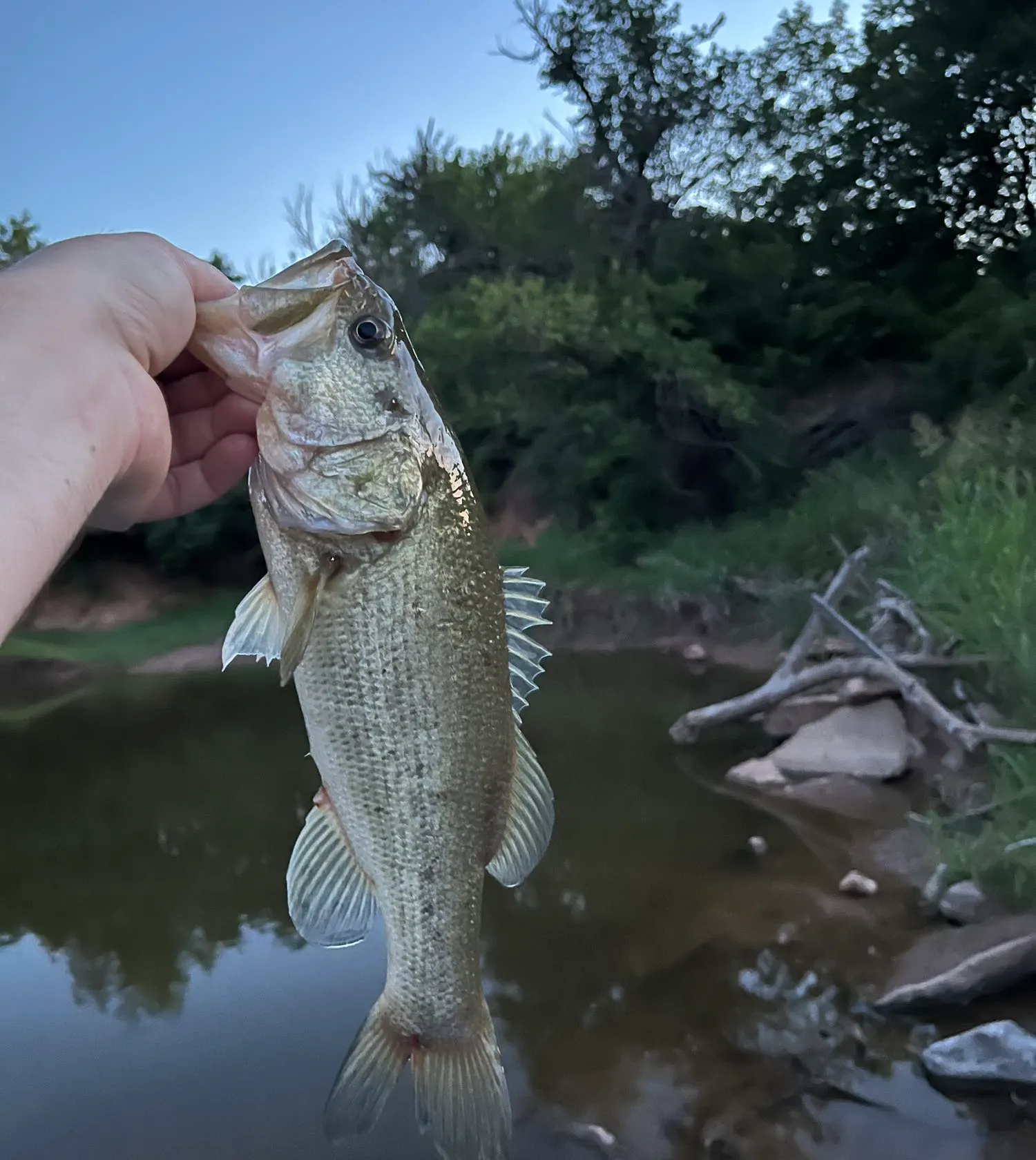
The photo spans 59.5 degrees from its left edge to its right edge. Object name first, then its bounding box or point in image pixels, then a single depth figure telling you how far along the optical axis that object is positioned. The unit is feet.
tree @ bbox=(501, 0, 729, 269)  34.83
